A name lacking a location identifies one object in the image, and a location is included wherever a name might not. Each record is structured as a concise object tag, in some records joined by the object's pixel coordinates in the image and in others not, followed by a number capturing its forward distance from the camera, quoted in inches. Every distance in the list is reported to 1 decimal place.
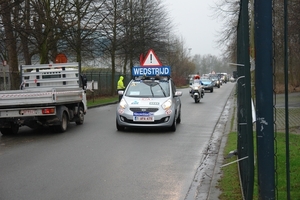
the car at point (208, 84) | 1864.1
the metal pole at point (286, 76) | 127.9
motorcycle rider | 1153.2
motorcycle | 1097.1
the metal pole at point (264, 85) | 121.0
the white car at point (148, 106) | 522.9
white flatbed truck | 491.8
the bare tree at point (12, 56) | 817.5
